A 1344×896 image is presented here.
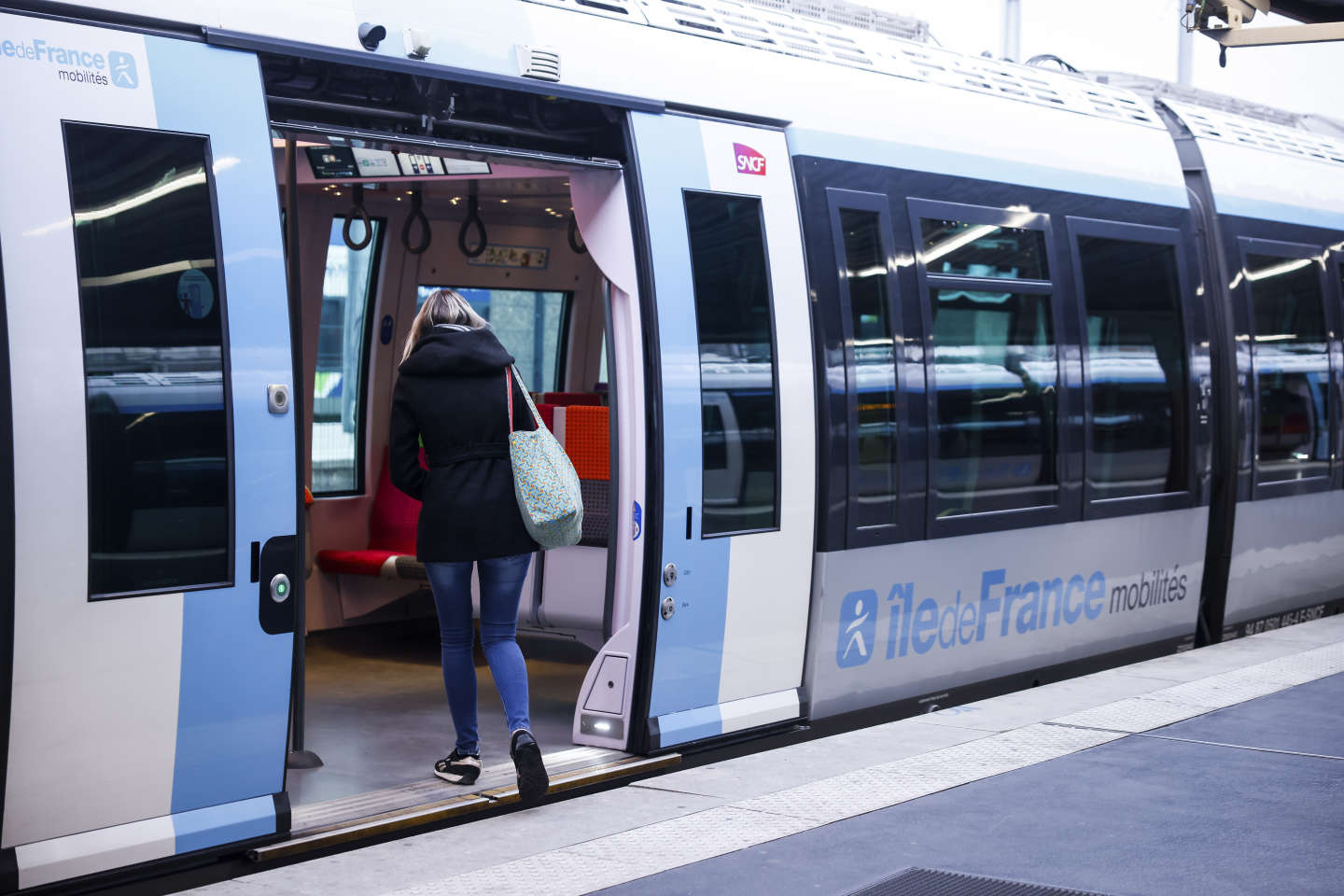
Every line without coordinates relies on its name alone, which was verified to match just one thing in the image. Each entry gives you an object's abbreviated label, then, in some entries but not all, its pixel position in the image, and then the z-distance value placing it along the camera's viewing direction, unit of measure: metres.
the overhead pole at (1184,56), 18.45
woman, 5.09
